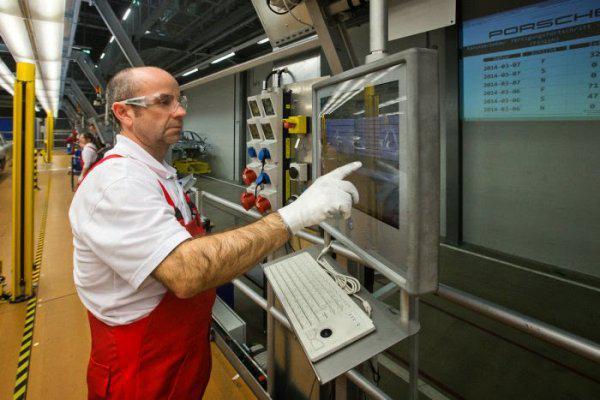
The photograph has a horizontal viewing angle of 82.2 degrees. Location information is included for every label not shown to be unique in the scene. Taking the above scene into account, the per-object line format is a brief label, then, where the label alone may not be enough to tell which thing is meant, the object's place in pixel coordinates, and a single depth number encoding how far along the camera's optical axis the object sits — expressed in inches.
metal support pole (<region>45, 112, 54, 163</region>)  476.9
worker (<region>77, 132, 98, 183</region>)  235.3
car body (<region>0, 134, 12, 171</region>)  378.4
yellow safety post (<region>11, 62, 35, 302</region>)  105.6
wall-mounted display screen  121.6
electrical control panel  90.8
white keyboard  31.3
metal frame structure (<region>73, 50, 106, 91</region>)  243.3
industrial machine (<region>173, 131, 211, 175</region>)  384.6
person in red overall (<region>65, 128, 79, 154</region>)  559.6
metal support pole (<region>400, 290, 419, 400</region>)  34.9
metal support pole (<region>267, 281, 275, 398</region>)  63.2
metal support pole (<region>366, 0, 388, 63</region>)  39.3
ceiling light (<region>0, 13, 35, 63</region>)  121.7
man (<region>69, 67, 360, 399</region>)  34.8
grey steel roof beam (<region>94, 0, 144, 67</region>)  130.5
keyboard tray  29.2
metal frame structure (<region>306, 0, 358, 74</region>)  56.9
